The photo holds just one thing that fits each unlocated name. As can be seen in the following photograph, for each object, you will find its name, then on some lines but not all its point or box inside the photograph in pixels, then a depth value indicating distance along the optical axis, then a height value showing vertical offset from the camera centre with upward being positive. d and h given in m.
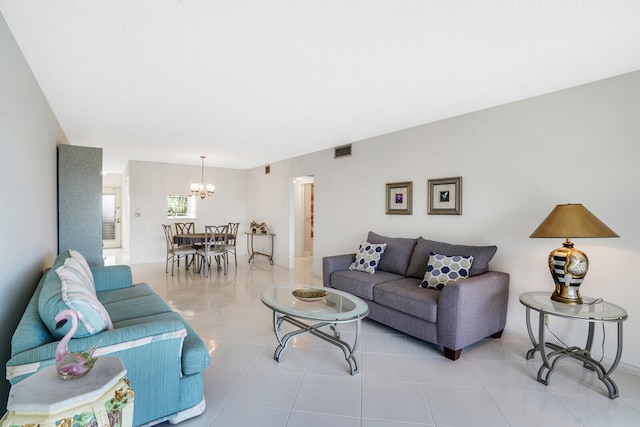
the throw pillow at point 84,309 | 1.46 -0.51
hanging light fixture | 6.45 +0.47
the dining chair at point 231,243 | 6.08 -0.69
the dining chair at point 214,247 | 5.64 -0.73
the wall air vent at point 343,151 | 4.79 +0.98
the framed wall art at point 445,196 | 3.41 +0.19
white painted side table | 0.93 -0.62
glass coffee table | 2.30 -0.79
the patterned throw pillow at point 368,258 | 3.71 -0.58
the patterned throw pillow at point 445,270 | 2.91 -0.57
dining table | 5.71 -0.56
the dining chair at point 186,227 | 6.52 -0.41
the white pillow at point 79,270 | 2.04 -0.45
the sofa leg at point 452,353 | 2.53 -1.20
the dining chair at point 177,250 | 5.62 -0.76
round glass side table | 2.05 -0.76
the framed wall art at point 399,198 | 3.92 +0.19
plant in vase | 7.21 -0.40
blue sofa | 1.34 -0.73
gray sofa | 2.53 -0.79
